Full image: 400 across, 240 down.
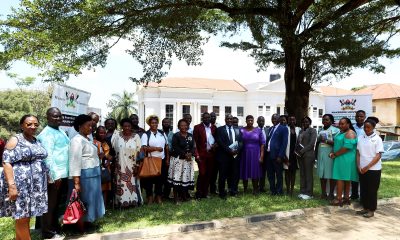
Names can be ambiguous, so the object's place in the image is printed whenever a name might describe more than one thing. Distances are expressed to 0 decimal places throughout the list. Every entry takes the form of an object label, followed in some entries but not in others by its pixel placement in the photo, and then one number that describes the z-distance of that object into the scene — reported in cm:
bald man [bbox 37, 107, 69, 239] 505
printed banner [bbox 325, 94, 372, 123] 980
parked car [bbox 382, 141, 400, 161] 1980
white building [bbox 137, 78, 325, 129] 4675
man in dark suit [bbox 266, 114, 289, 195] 760
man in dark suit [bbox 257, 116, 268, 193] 804
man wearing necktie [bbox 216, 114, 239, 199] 747
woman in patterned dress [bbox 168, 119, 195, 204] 713
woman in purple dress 785
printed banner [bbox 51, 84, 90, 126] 621
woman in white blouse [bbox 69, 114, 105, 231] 507
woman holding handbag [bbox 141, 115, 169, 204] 685
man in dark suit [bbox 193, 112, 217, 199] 744
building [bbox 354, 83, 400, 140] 4447
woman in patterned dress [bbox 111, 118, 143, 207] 646
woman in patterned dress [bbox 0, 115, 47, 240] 434
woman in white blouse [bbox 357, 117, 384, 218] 649
